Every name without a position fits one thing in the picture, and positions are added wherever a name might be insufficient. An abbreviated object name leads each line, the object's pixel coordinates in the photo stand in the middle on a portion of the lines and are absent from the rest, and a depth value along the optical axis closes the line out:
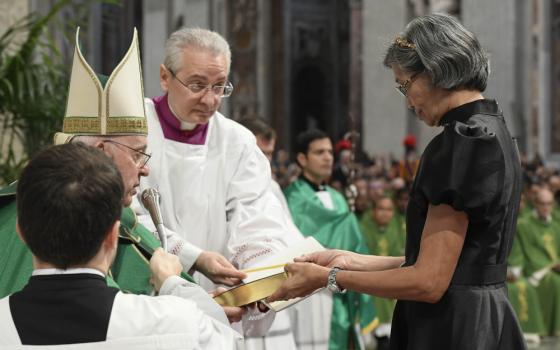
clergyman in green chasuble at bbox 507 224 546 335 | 9.06
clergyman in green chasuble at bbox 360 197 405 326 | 9.17
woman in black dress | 2.50
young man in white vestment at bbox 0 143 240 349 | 1.88
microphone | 2.95
